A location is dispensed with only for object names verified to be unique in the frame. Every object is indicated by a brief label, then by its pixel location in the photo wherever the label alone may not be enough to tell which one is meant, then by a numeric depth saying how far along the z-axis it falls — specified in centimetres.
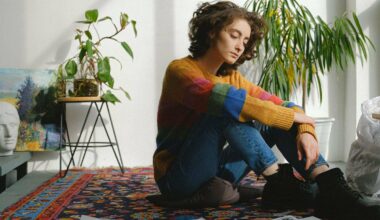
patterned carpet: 167
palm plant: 291
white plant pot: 291
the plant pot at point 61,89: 308
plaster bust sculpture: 273
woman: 147
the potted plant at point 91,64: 291
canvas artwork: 311
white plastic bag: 203
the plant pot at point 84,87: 296
